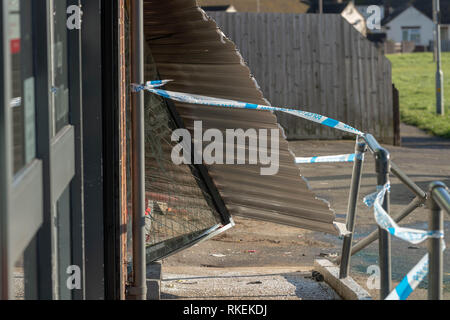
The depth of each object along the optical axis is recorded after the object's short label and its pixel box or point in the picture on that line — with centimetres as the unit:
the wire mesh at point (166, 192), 1083
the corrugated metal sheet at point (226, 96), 934
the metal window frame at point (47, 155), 511
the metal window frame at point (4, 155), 370
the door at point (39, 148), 379
